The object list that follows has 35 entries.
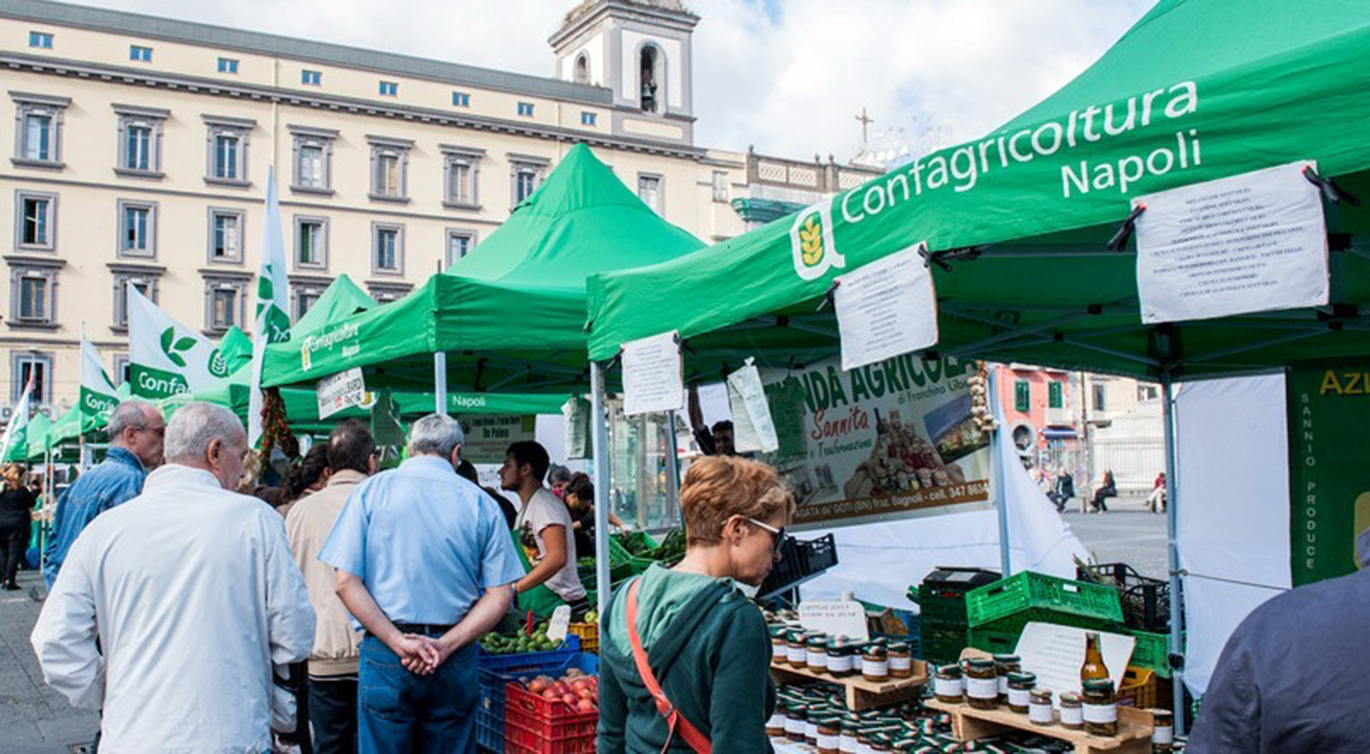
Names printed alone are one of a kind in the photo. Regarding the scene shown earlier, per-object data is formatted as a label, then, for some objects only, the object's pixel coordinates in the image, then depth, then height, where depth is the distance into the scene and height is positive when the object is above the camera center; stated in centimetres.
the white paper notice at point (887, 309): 336 +42
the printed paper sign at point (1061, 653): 395 -76
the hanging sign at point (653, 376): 479 +31
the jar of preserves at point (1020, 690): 378 -83
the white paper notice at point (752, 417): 495 +13
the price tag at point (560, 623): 559 -86
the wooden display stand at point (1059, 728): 350 -93
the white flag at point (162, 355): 1212 +111
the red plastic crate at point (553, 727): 486 -121
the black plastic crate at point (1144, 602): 567 -83
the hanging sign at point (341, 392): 739 +41
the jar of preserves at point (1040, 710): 369 -88
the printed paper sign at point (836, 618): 464 -72
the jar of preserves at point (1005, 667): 389 -79
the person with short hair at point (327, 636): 495 -80
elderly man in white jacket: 318 -48
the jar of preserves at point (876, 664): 430 -84
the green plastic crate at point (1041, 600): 443 -64
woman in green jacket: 233 -40
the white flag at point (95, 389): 1574 +96
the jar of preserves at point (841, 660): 440 -84
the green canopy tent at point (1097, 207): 256 +68
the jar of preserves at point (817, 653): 451 -83
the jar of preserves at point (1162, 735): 358 -94
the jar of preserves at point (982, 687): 385 -83
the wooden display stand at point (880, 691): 427 -94
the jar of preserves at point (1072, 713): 359 -87
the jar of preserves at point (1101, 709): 351 -84
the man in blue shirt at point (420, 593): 433 -55
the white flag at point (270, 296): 761 +106
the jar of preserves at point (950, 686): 396 -85
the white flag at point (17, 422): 1709 +57
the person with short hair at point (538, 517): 575 -35
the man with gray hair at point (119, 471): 538 -8
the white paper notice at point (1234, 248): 241 +43
